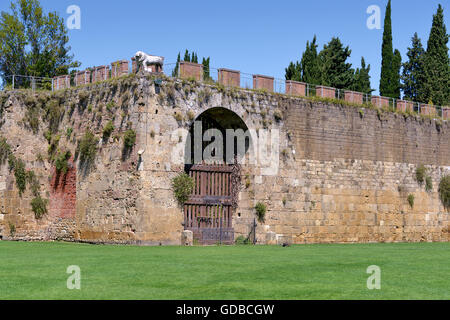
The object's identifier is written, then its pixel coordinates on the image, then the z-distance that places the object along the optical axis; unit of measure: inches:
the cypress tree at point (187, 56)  2391.5
